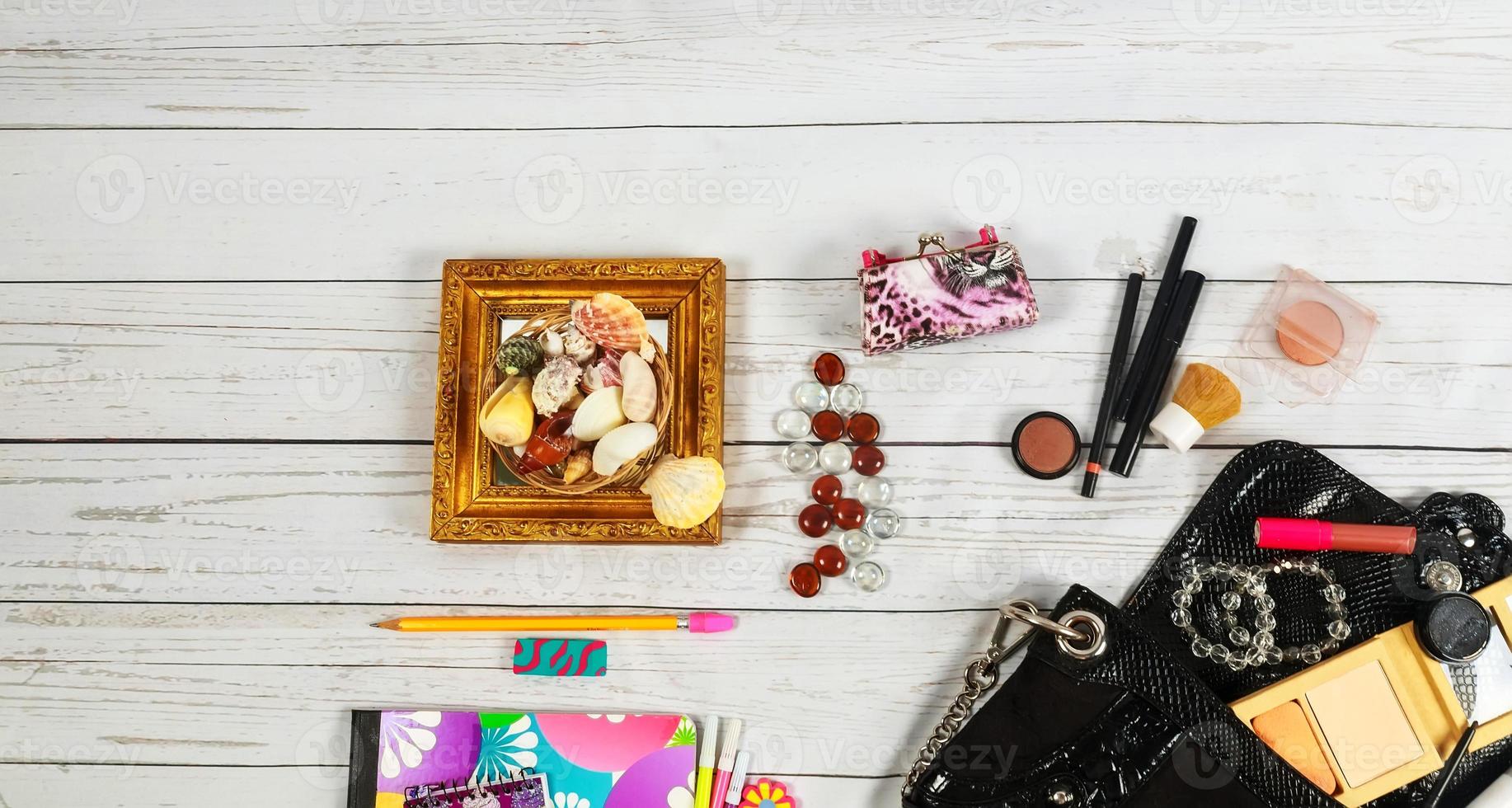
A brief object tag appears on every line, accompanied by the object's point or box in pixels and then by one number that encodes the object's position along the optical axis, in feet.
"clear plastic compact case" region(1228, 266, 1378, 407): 2.83
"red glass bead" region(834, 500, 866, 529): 2.76
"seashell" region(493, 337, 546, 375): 2.50
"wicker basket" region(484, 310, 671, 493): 2.54
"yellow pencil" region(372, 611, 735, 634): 2.74
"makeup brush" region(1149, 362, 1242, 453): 2.71
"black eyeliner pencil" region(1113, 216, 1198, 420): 2.78
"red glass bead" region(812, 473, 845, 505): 2.79
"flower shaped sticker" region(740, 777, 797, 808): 2.72
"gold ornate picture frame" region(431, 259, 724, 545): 2.73
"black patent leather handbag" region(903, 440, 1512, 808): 2.42
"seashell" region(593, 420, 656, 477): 2.46
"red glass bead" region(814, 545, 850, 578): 2.75
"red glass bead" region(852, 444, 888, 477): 2.78
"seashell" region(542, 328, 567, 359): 2.56
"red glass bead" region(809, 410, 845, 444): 2.82
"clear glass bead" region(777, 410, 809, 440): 2.84
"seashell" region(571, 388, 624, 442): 2.48
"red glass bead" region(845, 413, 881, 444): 2.80
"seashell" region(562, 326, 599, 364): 2.54
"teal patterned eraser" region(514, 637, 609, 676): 2.75
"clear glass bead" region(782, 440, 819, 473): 2.82
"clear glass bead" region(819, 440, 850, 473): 2.80
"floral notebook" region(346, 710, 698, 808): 2.69
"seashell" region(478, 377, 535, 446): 2.48
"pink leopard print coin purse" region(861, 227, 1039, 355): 2.70
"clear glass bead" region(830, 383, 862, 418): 2.83
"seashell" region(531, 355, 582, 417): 2.47
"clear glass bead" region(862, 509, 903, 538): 2.77
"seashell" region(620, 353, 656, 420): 2.48
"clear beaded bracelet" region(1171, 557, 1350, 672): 2.62
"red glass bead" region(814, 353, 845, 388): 2.84
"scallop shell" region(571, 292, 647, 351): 2.49
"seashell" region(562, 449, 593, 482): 2.52
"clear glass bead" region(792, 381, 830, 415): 2.86
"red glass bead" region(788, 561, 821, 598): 2.75
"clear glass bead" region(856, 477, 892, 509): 2.79
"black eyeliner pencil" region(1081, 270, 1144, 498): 2.76
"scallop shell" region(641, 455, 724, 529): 2.56
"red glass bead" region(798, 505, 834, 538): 2.77
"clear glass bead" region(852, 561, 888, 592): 2.75
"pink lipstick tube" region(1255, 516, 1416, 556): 2.61
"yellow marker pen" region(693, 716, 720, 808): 2.68
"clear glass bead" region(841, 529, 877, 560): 2.78
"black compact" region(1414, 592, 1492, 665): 2.50
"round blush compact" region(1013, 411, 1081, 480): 2.78
